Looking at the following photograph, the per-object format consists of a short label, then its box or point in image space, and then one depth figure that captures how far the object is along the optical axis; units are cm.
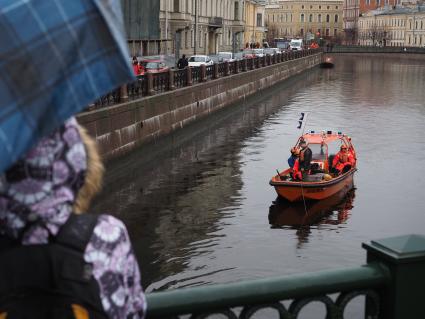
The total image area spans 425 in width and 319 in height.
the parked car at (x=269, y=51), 6665
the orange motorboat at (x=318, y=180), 1630
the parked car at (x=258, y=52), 6133
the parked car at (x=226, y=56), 5215
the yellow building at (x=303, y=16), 15700
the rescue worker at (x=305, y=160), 1648
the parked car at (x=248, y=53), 5738
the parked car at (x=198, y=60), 4162
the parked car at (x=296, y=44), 9263
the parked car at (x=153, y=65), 3180
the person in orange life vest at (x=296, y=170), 1691
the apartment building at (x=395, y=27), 12625
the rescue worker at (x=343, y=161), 1822
